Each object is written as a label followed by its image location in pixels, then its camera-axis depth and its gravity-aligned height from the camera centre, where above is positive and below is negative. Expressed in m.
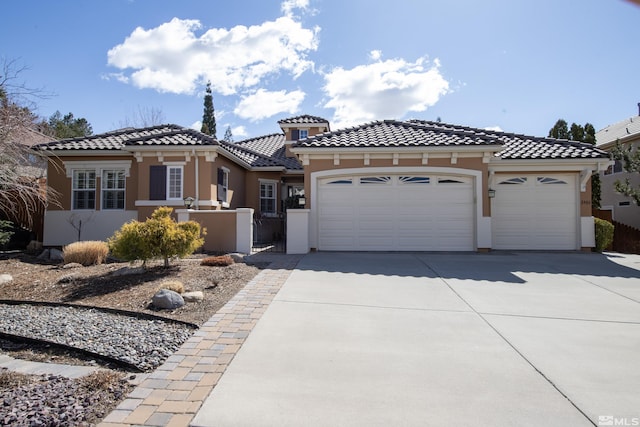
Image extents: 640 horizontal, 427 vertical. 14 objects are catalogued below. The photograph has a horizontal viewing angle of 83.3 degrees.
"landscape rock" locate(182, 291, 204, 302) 5.94 -1.35
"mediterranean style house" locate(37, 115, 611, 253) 11.67 +0.98
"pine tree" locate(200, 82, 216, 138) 45.75 +12.90
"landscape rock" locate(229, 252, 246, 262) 9.69 -1.13
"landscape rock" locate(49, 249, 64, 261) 10.98 -1.23
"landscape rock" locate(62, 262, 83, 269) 8.94 -1.25
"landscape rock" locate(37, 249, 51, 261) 11.00 -1.27
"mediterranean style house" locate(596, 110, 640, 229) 19.59 +2.19
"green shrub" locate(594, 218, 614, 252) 12.55 -0.61
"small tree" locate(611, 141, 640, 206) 14.24 +2.15
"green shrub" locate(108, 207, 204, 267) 7.75 -0.55
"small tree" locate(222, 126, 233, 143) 63.37 +14.46
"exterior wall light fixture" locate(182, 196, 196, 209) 12.13 +0.46
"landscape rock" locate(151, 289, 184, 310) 5.61 -1.33
